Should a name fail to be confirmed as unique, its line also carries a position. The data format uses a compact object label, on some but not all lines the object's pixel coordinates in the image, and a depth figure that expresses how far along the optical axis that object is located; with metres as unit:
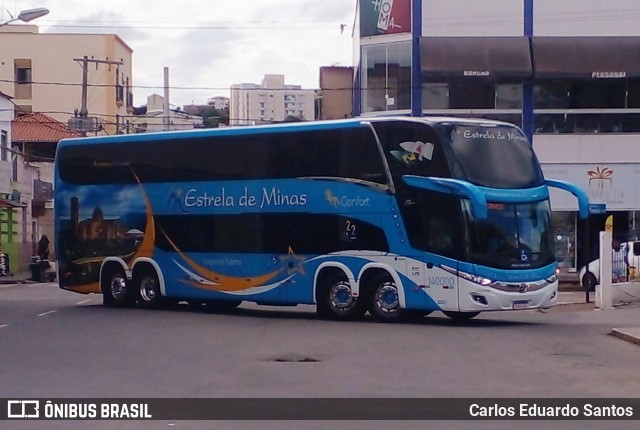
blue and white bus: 21.38
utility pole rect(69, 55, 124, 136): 51.56
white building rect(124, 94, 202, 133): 60.24
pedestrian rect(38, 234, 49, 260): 47.62
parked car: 33.31
